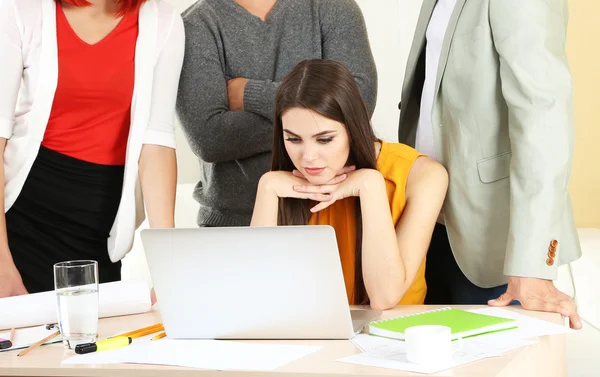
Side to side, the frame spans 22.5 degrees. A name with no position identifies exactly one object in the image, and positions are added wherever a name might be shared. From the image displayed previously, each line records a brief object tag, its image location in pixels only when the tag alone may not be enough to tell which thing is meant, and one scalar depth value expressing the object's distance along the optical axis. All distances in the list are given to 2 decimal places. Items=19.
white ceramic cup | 2.52
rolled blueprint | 2.98
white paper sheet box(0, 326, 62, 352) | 2.83
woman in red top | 3.33
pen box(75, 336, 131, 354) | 2.74
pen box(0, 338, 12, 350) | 2.81
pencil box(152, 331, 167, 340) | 2.85
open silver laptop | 2.70
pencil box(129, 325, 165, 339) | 2.86
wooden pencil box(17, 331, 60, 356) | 2.75
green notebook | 2.71
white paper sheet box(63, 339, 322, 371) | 2.61
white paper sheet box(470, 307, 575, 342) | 2.70
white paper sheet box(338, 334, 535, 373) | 2.53
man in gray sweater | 3.55
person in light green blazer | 3.01
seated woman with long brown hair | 3.14
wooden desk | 2.52
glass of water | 2.80
